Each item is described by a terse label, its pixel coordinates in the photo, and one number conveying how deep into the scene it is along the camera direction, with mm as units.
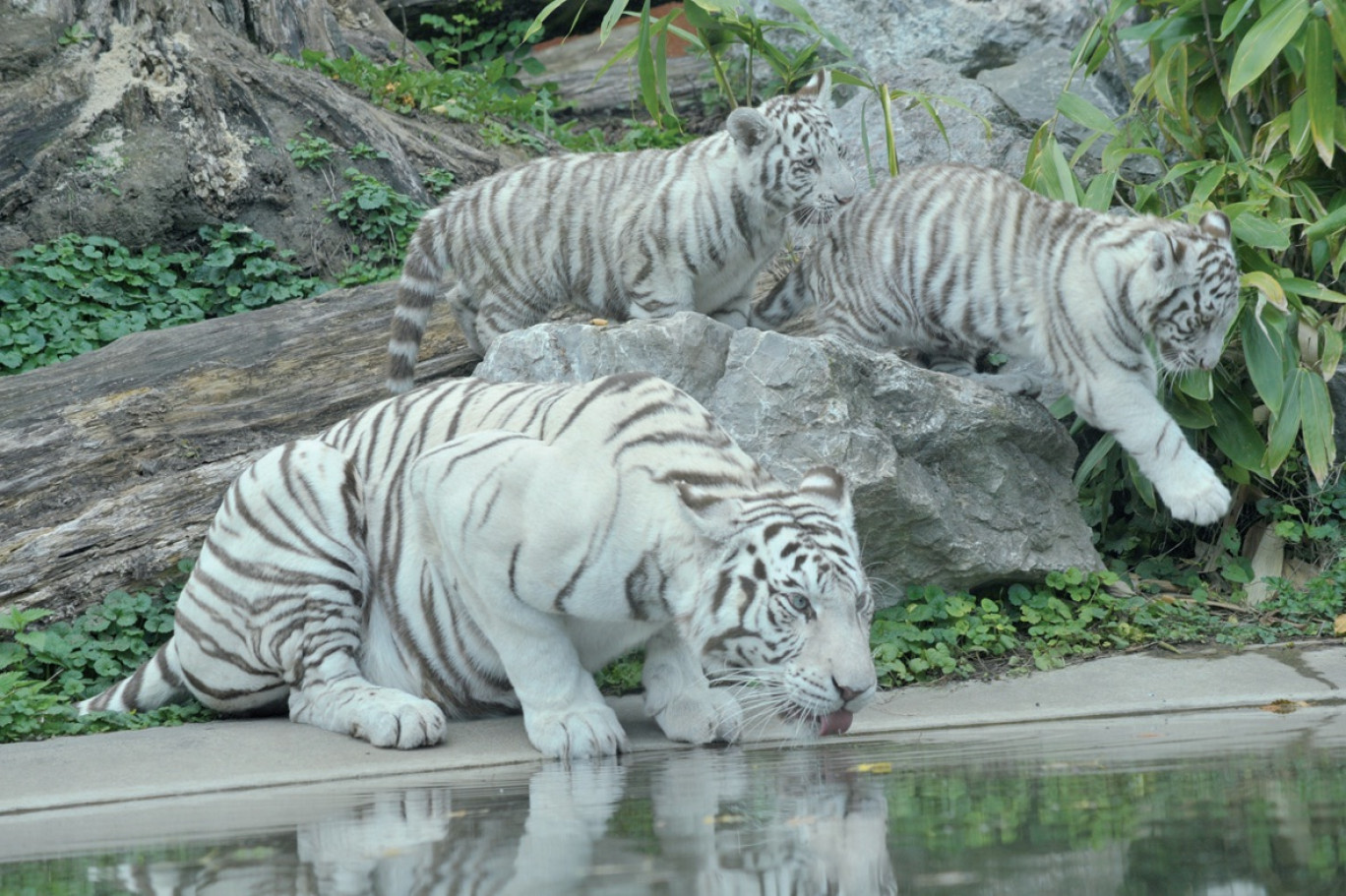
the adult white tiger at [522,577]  7270
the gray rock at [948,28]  19375
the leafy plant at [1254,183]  11211
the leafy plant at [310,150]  16203
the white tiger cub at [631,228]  12016
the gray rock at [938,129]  15391
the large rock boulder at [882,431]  10156
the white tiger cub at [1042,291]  10758
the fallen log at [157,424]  10562
